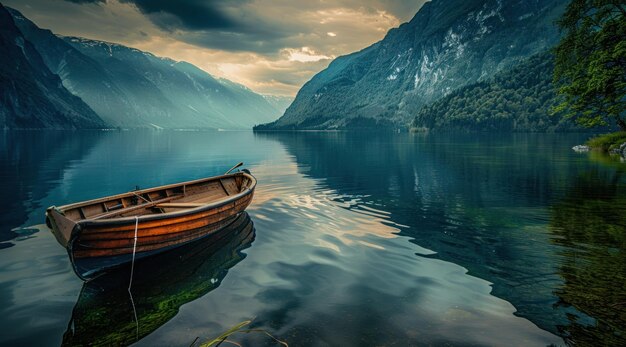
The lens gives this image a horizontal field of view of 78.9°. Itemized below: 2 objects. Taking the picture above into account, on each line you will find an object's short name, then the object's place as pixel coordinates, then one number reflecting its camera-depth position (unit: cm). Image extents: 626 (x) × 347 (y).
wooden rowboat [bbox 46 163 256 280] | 1109
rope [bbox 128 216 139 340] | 1062
